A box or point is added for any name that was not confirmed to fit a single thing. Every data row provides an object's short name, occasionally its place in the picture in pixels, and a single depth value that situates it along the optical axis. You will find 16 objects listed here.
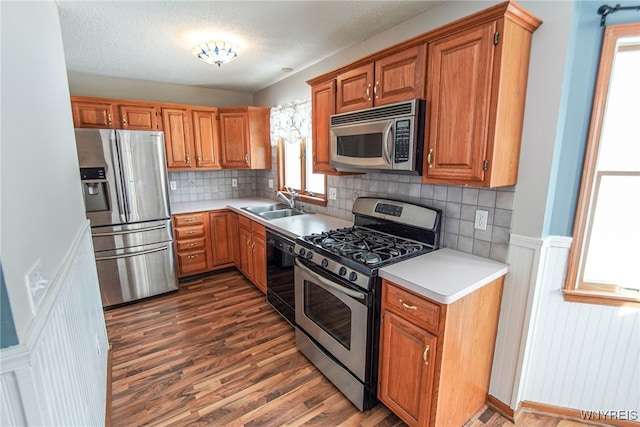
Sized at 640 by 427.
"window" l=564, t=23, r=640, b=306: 1.44
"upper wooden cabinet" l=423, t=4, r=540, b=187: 1.41
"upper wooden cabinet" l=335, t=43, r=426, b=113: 1.72
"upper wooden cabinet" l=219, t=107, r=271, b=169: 3.90
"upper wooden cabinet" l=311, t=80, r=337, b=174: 2.38
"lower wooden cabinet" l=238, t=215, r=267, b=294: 3.06
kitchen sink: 3.39
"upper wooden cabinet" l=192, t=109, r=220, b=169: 3.79
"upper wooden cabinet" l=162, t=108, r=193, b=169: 3.60
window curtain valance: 3.24
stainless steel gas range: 1.71
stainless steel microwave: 1.74
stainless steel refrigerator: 2.80
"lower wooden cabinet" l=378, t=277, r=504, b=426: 1.43
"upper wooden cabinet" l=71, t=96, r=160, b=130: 3.15
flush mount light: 2.33
